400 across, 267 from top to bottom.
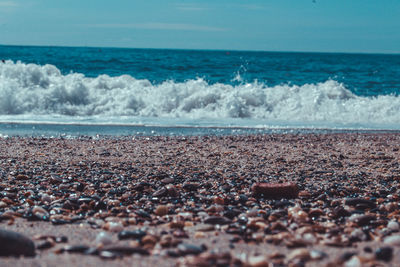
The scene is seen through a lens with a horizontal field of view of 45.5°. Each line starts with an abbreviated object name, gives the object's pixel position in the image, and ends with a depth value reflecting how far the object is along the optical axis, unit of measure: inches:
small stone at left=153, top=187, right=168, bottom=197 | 134.3
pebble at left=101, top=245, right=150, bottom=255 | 78.8
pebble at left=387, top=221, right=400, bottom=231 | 101.3
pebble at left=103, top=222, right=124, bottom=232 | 97.3
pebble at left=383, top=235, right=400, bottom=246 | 85.9
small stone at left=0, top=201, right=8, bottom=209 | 120.0
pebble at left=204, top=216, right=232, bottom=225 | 105.0
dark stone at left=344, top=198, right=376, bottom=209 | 125.7
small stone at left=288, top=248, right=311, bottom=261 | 76.5
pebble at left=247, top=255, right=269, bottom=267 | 72.1
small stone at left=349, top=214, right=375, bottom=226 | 106.3
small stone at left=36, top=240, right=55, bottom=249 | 81.9
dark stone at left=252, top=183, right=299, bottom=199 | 134.8
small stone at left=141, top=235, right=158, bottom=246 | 85.1
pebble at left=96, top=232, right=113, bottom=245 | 84.4
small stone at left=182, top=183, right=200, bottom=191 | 144.8
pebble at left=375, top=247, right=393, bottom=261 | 78.3
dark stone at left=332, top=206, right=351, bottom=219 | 114.5
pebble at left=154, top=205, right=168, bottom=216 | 114.8
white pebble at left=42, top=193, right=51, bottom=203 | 127.1
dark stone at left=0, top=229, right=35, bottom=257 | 74.2
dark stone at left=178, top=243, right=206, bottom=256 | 79.1
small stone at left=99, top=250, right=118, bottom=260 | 75.2
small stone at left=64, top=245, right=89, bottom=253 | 78.8
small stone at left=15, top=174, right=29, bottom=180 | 157.5
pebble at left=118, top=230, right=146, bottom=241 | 89.7
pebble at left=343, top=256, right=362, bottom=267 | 73.0
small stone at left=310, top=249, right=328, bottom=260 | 76.9
